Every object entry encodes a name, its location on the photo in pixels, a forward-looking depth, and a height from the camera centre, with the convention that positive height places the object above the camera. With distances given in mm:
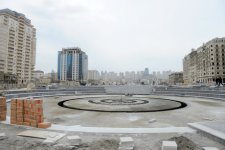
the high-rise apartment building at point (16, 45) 92562 +20721
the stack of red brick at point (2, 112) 8992 -1650
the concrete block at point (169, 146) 5103 -1960
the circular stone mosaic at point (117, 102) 17000 -2269
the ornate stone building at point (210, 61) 85312 +9908
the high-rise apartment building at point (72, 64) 161525 +15153
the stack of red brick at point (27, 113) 7926 -1551
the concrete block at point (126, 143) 5484 -2013
